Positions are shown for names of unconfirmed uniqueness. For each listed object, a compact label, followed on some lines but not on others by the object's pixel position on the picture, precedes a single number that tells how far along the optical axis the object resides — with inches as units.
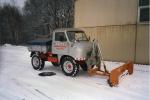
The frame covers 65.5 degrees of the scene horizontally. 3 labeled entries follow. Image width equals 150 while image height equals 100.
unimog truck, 171.0
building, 234.1
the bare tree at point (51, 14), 578.4
